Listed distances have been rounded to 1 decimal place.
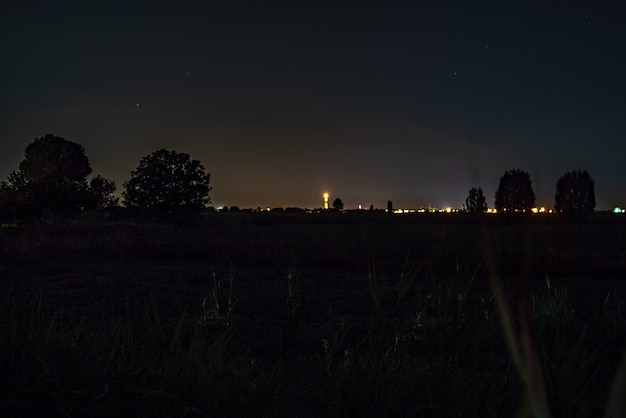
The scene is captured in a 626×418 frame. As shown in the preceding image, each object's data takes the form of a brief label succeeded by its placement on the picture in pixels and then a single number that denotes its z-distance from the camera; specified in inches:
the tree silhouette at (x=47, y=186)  1309.1
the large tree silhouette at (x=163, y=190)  1672.0
